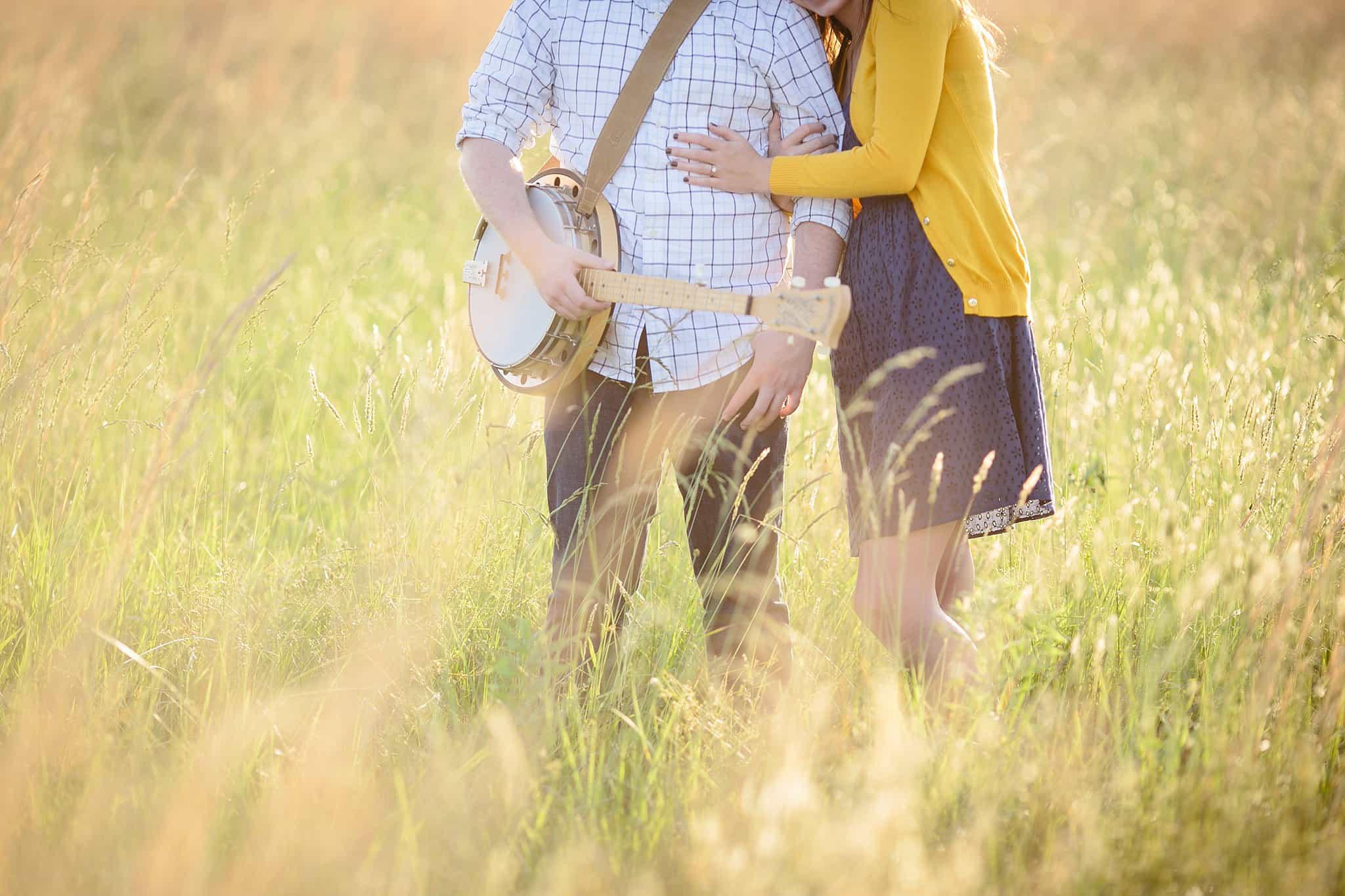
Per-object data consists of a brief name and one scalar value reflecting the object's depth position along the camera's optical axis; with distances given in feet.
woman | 19.38
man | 19.86
